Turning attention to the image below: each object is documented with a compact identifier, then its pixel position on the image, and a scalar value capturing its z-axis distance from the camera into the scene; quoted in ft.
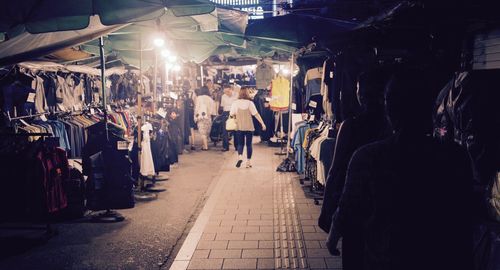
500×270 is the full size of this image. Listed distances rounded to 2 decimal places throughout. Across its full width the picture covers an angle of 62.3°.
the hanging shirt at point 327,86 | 24.79
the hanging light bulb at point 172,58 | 46.16
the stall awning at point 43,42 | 20.22
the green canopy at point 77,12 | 17.54
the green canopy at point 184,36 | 27.58
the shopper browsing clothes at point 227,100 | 53.06
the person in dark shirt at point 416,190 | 8.30
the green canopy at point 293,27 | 24.63
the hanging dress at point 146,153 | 30.60
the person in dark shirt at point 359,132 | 12.61
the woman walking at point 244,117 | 40.14
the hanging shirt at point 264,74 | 52.44
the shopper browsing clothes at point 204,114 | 51.62
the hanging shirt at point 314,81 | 29.71
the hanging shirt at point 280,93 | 47.01
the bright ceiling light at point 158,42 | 29.81
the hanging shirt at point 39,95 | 33.76
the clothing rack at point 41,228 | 21.12
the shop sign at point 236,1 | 142.90
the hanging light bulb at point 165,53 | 40.29
